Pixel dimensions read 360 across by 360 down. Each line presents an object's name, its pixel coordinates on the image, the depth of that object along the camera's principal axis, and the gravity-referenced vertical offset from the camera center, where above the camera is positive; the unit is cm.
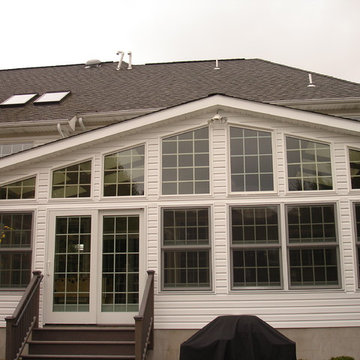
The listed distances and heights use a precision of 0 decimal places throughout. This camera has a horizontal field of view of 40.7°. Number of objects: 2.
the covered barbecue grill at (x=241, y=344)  558 -103
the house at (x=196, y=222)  831 +60
